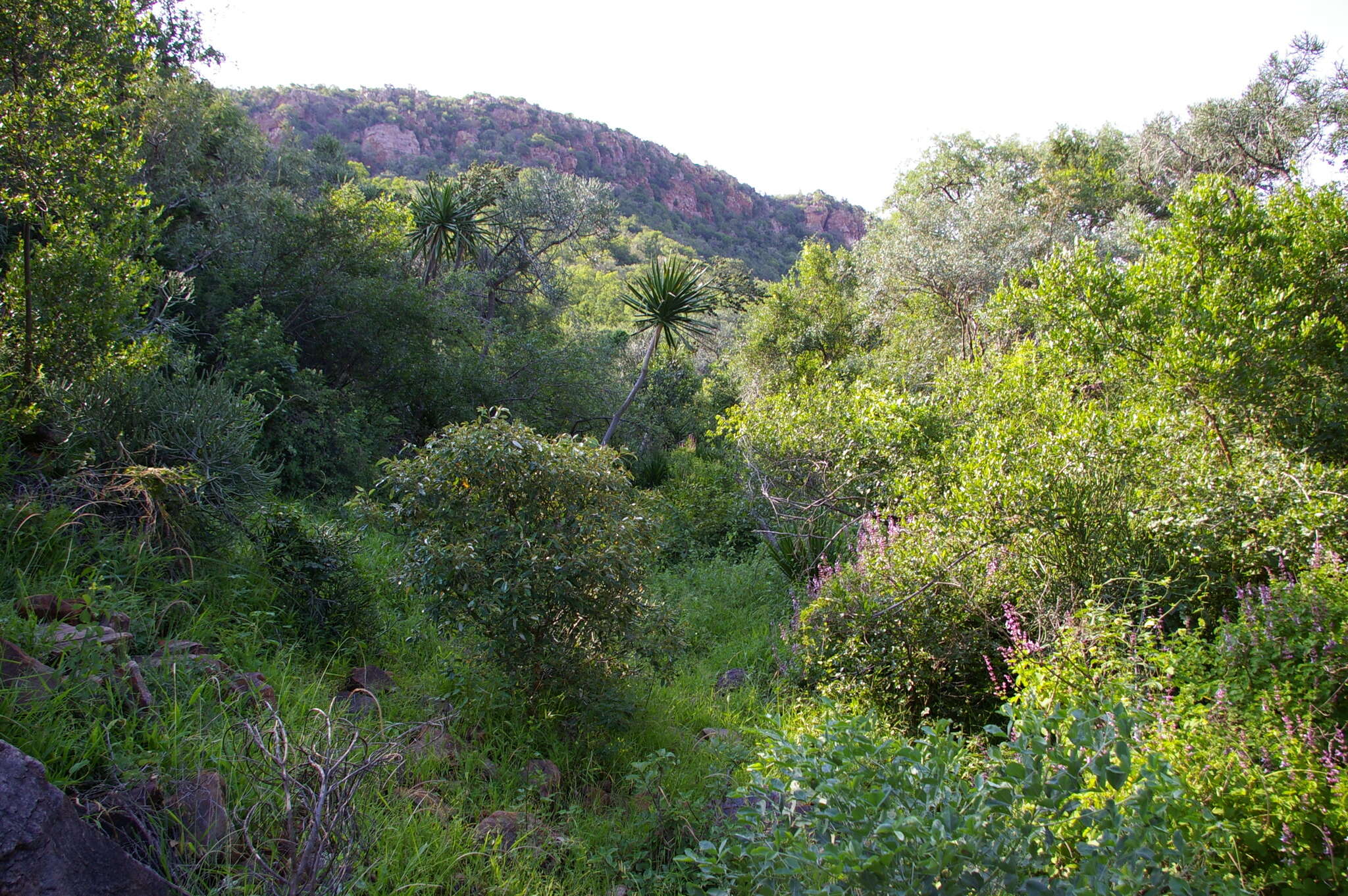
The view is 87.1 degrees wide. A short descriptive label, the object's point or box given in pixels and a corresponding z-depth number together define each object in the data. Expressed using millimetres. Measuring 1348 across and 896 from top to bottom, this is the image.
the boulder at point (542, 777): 3281
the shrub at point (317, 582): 4352
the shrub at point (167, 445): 4094
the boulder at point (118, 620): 3158
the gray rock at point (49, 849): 1732
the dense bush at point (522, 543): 3514
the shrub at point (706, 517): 9195
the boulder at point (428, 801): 2877
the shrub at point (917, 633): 4262
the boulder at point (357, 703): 3480
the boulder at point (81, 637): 2740
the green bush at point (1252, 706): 2125
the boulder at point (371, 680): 3943
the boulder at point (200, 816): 2225
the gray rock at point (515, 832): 2801
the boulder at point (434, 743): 3277
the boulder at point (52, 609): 3010
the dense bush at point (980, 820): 1567
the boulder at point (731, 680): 5121
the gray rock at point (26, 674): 2420
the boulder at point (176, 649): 3154
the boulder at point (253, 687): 3129
